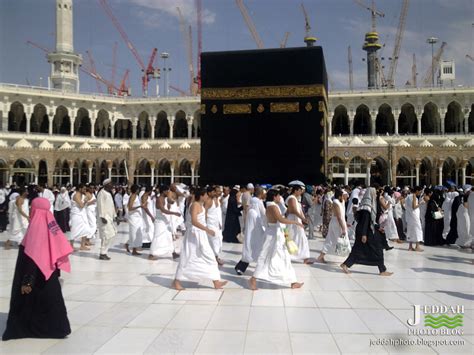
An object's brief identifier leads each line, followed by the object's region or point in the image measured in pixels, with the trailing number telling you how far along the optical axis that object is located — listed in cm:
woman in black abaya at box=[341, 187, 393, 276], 491
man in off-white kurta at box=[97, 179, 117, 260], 593
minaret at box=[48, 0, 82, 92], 4147
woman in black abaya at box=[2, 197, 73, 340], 277
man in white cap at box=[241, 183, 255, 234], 687
